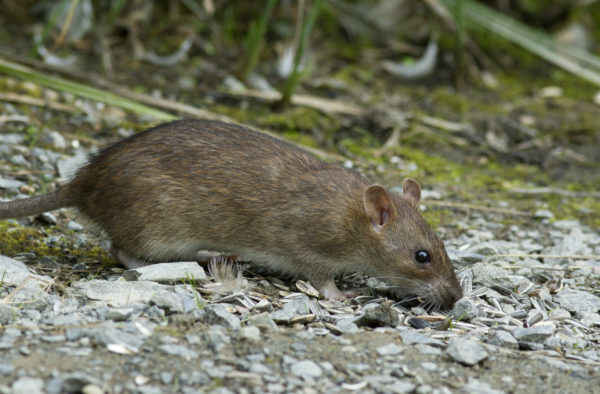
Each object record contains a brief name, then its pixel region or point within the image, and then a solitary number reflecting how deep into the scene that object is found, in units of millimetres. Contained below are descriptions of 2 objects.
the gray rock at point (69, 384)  6844
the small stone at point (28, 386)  6703
